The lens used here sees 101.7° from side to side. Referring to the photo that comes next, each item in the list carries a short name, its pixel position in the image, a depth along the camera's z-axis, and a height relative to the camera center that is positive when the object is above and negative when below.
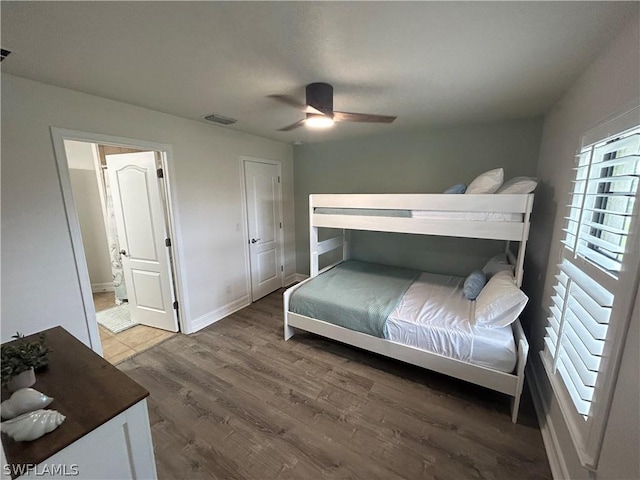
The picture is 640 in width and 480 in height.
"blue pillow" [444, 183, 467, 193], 2.48 +0.06
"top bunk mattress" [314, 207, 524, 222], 2.13 -0.17
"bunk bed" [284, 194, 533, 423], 1.93 -0.30
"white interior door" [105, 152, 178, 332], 2.79 -0.42
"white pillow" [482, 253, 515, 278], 2.51 -0.70
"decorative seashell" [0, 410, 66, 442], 0.84 -0.74
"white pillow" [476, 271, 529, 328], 1.90 -0.82
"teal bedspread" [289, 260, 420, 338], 2.37 -1.00
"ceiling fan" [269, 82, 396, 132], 1.86 +0.61
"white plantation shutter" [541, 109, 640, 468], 1.06 -0.45
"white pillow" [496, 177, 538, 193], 2.09 +0.07
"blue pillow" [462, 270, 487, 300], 2.46 -0.85
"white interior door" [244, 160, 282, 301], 3.72 -0.42
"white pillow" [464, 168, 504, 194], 2.22 +0.11
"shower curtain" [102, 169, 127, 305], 3.70 -0.76
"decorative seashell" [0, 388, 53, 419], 0.89 -0.71
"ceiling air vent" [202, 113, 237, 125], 2.70 +0.84
